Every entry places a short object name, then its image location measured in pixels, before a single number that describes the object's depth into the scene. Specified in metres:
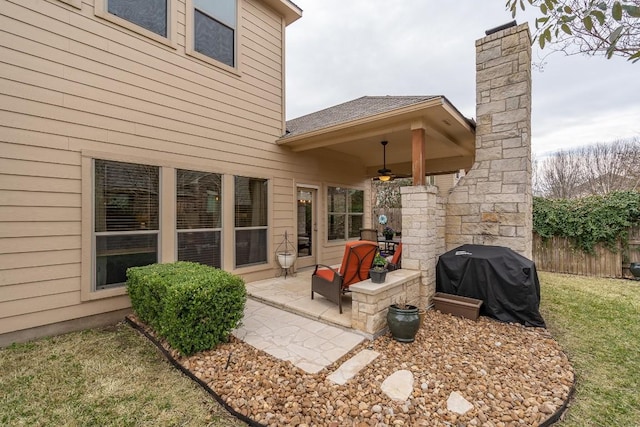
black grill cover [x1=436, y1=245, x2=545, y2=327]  4.13
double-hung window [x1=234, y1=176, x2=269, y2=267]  5.65
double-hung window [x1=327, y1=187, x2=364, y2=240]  8.02
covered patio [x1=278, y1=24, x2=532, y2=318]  4.61
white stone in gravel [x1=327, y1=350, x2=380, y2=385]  2.70
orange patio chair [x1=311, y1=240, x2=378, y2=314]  4.20
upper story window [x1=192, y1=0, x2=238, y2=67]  5.05
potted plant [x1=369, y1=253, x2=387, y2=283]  3.81
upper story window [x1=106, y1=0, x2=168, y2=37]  4.13
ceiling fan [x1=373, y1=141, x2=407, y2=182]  6.93
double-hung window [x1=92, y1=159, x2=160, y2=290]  3.95
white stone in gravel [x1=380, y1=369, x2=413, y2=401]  2.47
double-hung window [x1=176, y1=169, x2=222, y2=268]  4.82
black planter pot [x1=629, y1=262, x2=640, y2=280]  6.63
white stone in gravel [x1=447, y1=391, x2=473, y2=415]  2.31
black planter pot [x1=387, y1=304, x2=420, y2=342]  3.44
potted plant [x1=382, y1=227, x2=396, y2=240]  9.70
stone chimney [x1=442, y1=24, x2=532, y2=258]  4.72
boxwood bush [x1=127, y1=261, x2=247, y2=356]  2.94
